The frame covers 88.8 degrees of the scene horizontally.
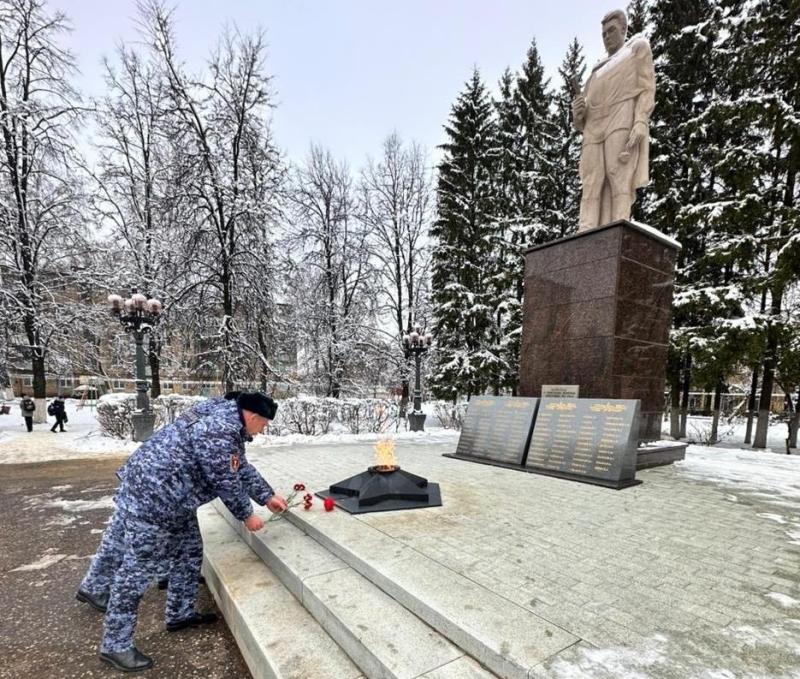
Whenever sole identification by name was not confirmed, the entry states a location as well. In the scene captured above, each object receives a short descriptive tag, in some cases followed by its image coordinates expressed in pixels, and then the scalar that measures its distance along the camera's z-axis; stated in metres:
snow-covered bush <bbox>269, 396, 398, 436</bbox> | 11.44
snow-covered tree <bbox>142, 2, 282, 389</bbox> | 13.96
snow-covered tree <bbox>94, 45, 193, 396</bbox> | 14.28
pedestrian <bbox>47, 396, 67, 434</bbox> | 13.69
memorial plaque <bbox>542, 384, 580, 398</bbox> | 5.99
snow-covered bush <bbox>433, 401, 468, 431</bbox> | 14.09
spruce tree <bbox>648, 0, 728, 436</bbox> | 12.98
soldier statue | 5.96
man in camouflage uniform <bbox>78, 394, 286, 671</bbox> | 2.30
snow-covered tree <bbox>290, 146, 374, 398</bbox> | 17.56
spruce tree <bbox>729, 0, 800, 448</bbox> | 10.33
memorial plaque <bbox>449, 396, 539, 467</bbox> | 5.80
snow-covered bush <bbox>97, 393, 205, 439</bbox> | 11.13
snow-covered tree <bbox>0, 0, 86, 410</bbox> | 13.15
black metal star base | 3.76
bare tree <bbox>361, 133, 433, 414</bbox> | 18.97
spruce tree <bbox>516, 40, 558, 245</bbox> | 16.38
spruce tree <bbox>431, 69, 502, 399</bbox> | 16.31
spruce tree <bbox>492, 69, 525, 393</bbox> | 15.54
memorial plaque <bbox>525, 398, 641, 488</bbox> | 4.72
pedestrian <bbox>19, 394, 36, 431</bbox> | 13.45
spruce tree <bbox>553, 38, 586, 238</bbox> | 16.58
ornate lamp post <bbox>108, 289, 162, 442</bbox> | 10.31
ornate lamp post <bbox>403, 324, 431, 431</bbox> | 12.42
